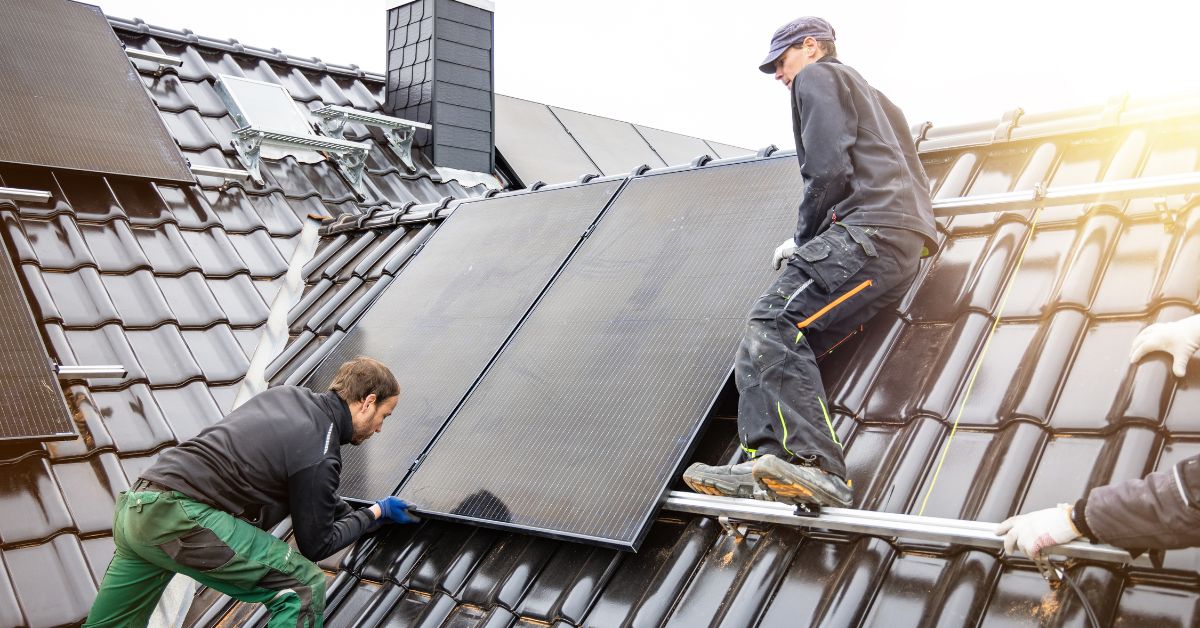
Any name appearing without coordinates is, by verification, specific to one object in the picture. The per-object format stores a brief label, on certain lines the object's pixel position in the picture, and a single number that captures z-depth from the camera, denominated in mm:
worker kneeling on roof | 3895
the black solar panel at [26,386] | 4777
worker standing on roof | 3438
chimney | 9758
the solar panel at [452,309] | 4746
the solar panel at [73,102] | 6754
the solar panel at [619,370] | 3766
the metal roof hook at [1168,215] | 3680
